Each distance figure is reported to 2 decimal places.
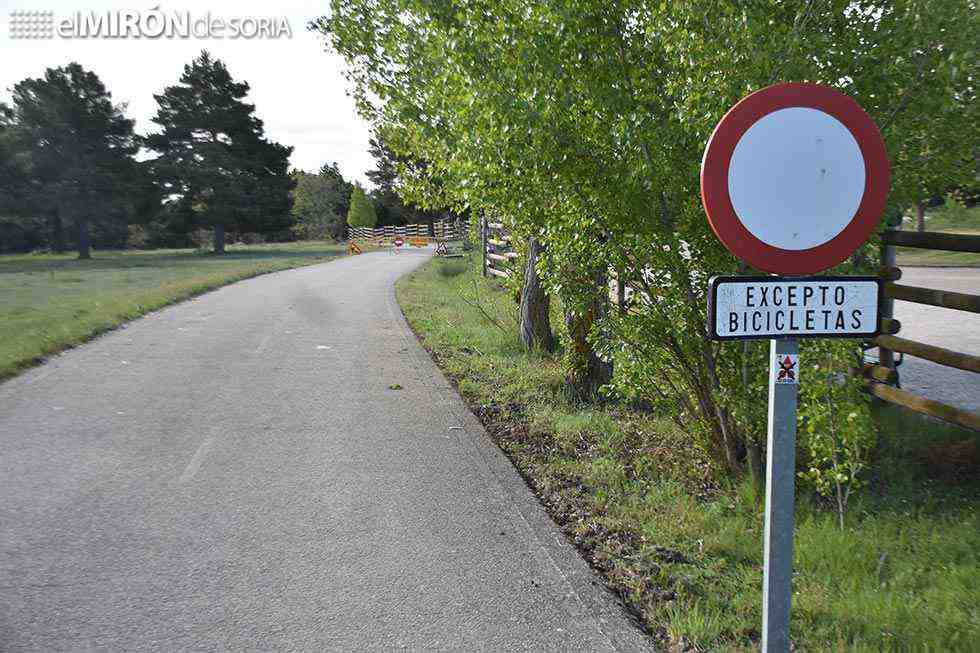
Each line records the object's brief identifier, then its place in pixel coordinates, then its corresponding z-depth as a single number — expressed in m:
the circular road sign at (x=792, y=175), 2.84
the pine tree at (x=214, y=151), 52.88
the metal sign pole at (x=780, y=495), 2.92
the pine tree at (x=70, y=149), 51.41
